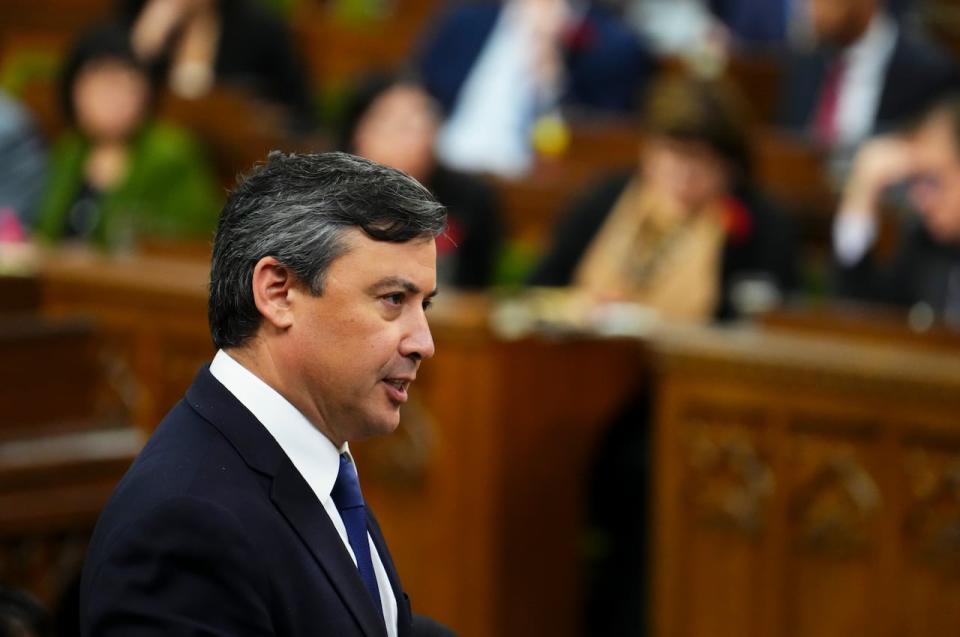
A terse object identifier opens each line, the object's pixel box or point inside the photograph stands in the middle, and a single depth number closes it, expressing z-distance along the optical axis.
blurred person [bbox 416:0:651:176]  13.02
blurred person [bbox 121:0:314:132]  14.52
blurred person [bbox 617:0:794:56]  14.52
